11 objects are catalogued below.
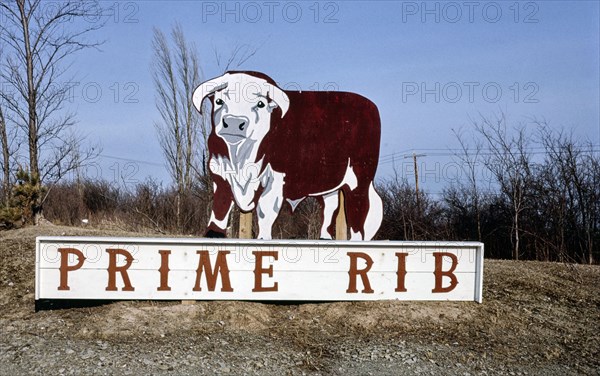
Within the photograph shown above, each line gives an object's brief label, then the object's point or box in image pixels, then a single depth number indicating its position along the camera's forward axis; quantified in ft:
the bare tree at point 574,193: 44.01
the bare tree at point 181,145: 45.91
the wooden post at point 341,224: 23.70
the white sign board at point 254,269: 20.39
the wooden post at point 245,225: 23.08
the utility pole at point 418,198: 45.03
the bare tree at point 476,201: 46.18
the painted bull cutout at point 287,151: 22.97
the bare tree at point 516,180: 41.14
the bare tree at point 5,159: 53.47
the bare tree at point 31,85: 46.60
